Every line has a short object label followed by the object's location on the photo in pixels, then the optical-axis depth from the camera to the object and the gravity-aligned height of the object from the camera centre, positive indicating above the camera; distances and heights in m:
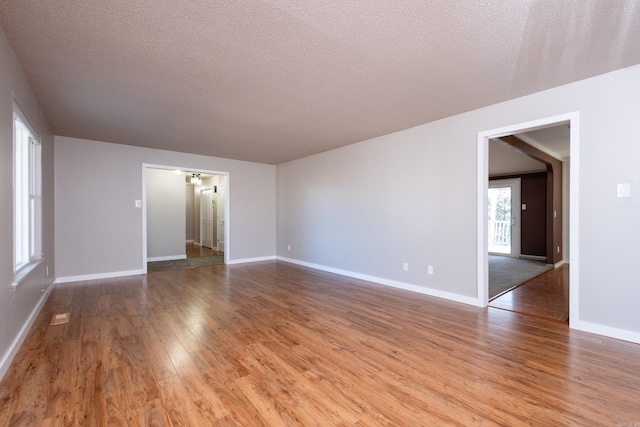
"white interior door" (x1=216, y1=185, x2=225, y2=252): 8.42 -0.17
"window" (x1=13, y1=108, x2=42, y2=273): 2.74 +0.18
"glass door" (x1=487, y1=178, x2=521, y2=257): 7.54 -0.14
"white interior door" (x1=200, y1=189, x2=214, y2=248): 9.31 -0.22
